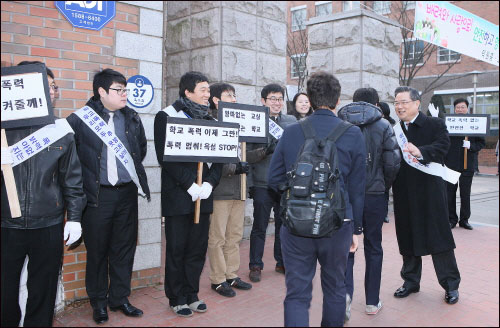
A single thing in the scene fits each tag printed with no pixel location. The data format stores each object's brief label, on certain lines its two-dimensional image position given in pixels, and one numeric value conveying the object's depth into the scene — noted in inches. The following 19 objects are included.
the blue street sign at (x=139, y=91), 177.8
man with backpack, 114.3
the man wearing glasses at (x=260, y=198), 200.8
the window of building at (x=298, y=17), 753.0
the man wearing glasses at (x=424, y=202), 177.5
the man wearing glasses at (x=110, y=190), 149.4
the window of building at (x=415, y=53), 660.7
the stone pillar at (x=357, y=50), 331.0
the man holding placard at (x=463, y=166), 318.0
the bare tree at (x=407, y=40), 662.5
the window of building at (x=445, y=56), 1011.7
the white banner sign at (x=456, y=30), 328.2
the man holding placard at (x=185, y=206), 156.4
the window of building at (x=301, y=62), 666.8
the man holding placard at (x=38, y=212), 117.1
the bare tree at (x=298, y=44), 688.4
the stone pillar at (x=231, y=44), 254.4
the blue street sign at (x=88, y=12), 162.6
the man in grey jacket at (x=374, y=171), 156.9
